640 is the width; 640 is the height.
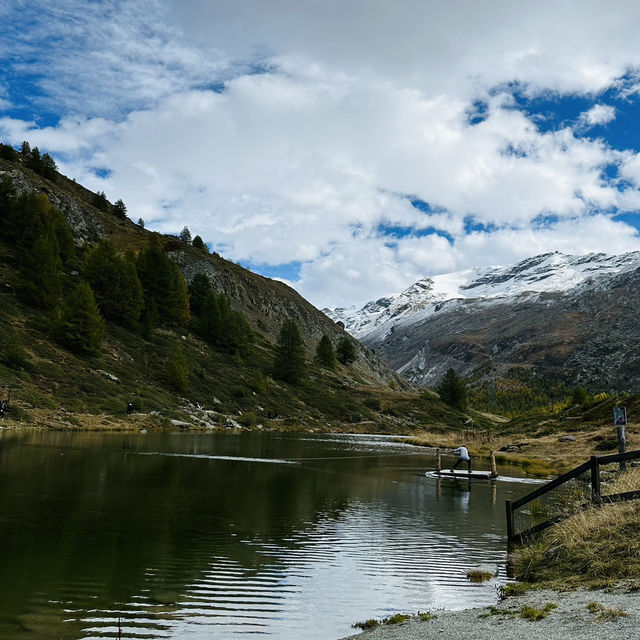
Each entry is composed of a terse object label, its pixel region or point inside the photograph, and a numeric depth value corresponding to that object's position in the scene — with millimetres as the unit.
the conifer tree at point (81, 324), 87188
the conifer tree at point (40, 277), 94250
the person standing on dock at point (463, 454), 45153
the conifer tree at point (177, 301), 127000
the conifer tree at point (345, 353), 190750
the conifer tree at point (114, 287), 109875
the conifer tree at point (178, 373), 97750
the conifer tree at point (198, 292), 146375
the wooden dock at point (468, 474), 41406
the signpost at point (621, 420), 26147
